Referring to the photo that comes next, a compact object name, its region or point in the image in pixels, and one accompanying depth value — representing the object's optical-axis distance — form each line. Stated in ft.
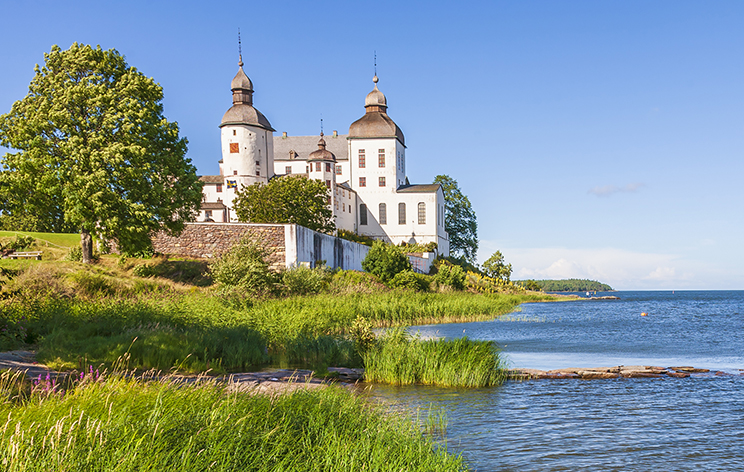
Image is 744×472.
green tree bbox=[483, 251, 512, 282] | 265.75
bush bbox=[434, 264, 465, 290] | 182.34
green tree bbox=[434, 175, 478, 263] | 273.33
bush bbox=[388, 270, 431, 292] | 155.94
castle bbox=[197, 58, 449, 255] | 221.25
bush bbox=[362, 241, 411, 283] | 160.86
